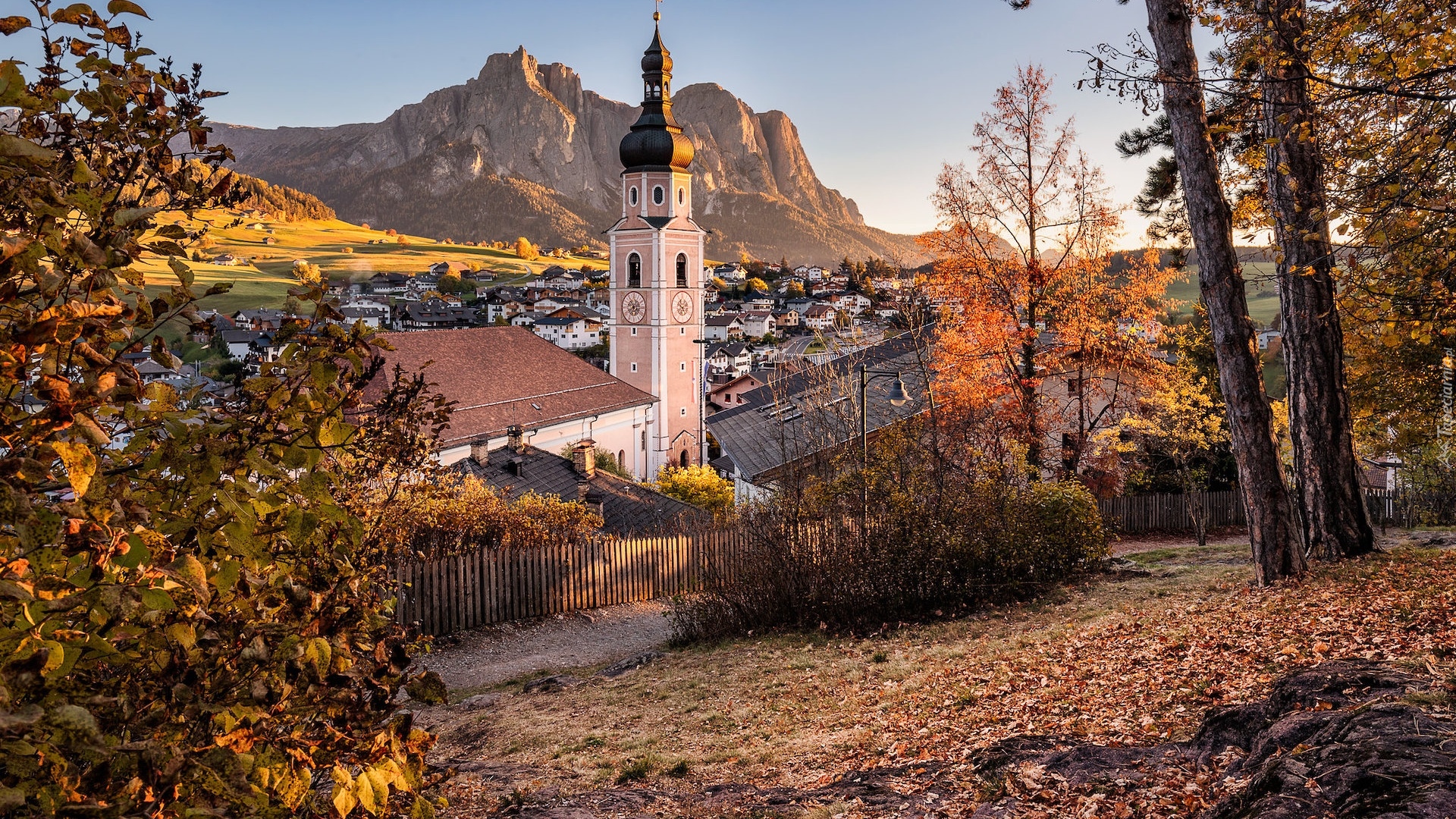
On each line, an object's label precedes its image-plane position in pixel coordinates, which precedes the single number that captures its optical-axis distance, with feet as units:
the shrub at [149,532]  5.65
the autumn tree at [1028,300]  67.77
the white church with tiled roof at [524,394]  106.93
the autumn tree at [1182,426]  70.44
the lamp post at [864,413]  41.83
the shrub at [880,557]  40.22
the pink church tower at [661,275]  170.09
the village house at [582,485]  77.56
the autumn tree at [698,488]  106.11
